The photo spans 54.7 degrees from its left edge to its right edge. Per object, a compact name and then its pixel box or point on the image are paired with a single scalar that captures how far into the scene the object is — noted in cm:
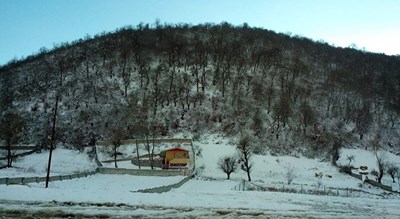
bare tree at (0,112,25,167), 7611
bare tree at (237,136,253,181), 5591
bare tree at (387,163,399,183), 6340
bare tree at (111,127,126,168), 6698
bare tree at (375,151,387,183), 5994
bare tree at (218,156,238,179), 5662
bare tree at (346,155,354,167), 7384
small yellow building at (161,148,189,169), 6309
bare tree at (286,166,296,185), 5683
